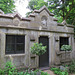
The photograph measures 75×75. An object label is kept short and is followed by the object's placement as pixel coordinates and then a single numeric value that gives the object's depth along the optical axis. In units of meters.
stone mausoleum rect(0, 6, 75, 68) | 5.75
